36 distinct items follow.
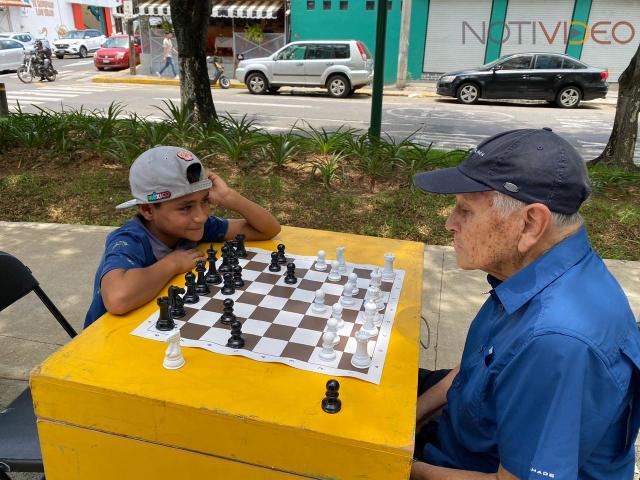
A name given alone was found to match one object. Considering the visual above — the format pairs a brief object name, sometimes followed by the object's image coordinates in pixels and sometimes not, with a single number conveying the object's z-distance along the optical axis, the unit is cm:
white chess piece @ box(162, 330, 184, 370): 154
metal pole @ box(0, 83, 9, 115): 829
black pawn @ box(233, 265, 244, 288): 205
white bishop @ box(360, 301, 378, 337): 176
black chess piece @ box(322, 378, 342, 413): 138
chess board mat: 162
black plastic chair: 177
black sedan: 1462
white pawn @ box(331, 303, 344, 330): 178
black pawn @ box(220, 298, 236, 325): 177
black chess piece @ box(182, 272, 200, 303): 193
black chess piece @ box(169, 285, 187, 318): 182
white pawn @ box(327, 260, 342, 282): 216
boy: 195
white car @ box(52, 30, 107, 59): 2933
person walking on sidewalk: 2075
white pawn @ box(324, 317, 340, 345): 166
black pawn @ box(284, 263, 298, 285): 211
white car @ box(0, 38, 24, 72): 2111
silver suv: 1605
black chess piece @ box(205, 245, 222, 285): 208
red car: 2284
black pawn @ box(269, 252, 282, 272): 224
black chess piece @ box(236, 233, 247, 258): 236
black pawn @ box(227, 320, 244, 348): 165
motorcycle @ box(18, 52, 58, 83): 1898
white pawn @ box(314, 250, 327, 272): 226
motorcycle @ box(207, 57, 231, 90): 1858
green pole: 632
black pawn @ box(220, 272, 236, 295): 200
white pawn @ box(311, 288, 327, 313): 189
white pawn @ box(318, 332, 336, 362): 159
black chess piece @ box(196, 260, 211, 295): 199
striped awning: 2120
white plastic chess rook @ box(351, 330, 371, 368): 158
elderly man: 118
